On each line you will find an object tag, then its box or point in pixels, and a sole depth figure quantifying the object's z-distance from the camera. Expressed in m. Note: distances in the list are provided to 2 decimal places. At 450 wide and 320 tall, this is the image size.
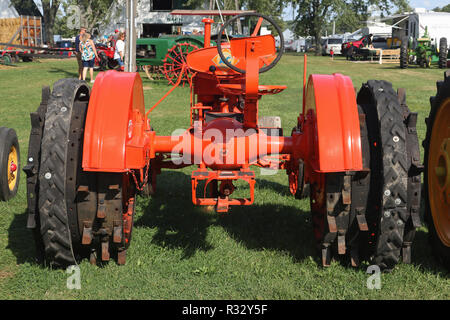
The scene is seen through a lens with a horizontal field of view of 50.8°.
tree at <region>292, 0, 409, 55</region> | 43.28
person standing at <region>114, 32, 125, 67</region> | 18.98
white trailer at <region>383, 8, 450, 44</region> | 30.66
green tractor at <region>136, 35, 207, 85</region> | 16.56
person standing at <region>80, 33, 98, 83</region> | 14.95
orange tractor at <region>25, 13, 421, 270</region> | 3.05
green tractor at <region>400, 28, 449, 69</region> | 22.93
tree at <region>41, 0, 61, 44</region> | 39.06
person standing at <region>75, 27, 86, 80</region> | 15.59
